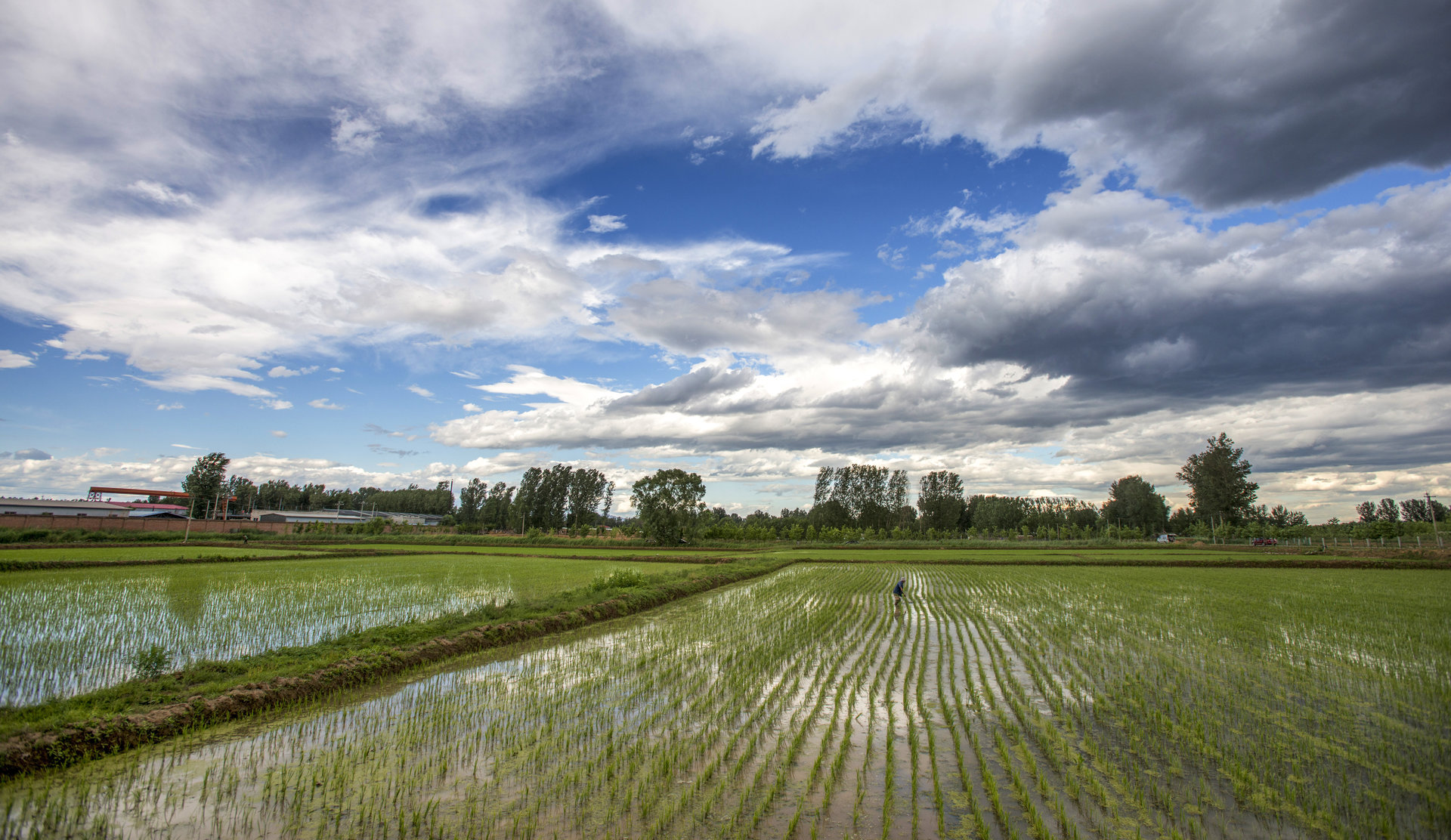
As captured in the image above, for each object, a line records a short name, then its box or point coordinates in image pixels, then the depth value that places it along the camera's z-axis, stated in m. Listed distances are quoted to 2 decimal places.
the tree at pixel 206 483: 107.88
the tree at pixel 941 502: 117.69
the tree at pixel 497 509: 134.50
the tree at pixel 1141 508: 123.50
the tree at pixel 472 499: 147.50
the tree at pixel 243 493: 142.88
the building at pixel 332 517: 125.31
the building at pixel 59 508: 79.88
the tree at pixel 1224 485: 96.31
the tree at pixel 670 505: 77.88
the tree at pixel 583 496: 125.00
